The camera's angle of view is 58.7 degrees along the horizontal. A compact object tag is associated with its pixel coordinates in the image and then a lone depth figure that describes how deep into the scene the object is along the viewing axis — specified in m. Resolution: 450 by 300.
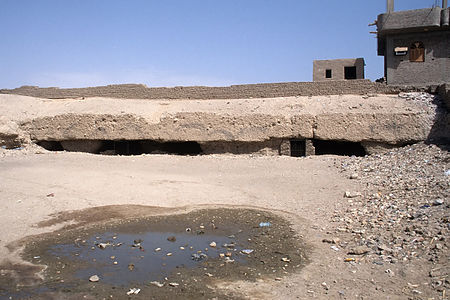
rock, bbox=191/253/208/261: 4.80
